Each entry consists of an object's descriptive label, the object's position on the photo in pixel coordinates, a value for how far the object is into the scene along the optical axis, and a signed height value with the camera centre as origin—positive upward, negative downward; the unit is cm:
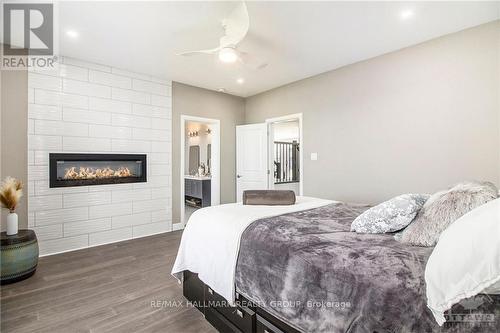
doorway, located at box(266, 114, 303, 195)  480 +19
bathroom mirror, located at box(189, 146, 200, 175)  767 +25
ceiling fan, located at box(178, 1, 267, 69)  219 +131
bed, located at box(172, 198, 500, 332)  89 -52
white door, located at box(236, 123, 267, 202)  481 +19
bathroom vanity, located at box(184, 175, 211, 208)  602 -64
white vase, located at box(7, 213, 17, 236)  259 -62
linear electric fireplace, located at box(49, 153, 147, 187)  329 -3
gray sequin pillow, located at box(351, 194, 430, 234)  139 -29
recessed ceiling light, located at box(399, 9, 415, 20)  233 +151
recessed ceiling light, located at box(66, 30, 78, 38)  266 +151
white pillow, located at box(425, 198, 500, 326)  73 -32
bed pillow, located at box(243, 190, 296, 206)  232 -31
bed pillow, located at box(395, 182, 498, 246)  112 -22
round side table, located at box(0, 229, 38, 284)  238 -92
